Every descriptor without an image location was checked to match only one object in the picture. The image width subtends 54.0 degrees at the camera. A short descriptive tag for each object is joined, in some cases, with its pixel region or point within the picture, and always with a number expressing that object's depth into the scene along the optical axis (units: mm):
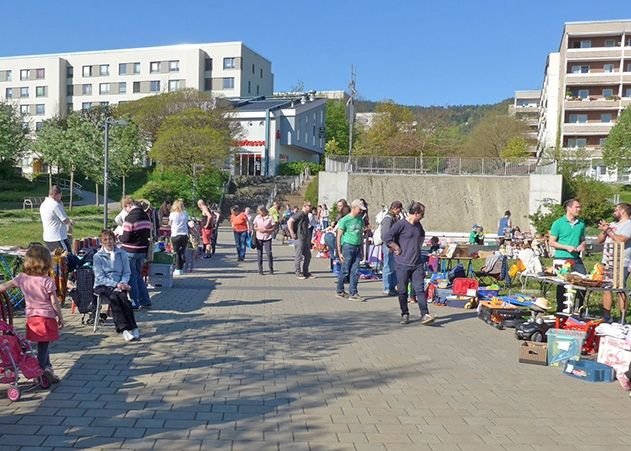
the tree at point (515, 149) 61094
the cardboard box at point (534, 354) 7191
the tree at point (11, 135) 42625
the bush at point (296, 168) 56281
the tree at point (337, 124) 78488
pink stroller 5371
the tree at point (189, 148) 42812
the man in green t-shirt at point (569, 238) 9164
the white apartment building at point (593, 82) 65500
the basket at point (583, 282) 7906
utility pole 44150
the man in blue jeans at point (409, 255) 9172
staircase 43875
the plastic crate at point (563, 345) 7047
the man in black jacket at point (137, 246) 9586
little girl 5664
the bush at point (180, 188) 41531
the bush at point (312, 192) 39288
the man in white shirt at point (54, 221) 9828
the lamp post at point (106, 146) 17270
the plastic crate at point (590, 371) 6562
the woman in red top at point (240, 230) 17391
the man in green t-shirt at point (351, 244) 11258
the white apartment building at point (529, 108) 90288
